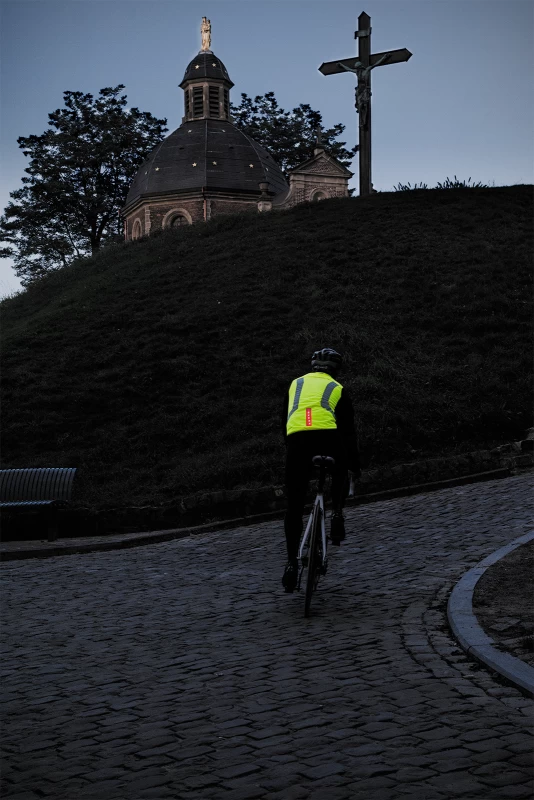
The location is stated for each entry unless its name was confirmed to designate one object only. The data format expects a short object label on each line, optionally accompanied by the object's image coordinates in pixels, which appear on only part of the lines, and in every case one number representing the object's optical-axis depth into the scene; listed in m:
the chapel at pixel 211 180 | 55.84
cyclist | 7.93
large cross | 31.00
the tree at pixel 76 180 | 63.97
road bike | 7.72
